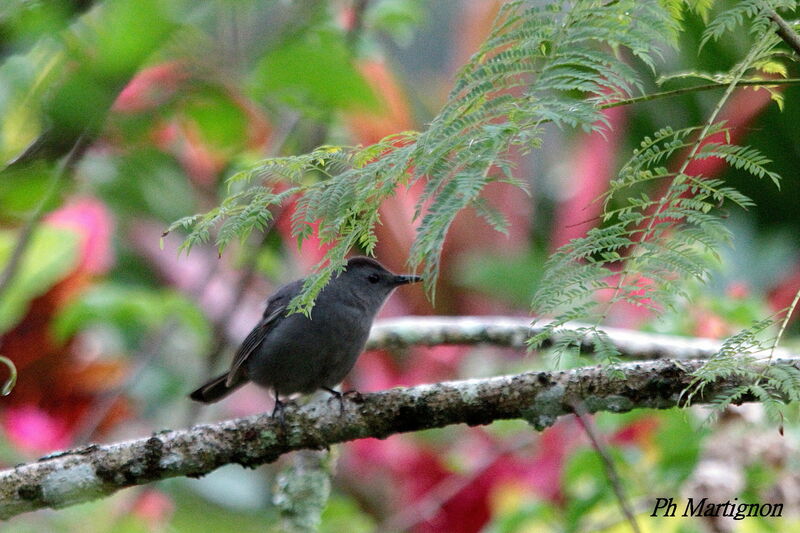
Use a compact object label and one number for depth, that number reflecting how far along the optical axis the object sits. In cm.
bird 787
